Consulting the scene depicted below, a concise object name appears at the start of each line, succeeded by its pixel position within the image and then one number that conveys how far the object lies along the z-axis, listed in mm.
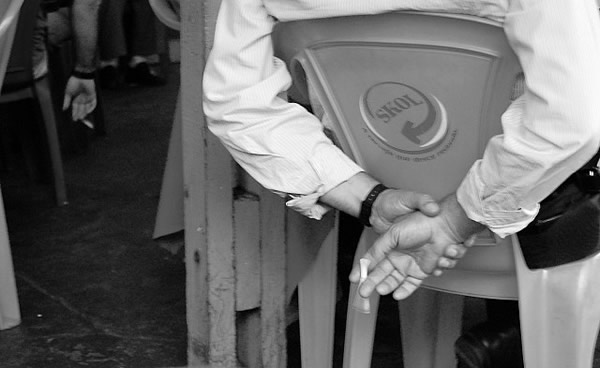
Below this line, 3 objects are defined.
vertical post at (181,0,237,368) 2043
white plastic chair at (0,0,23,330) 2721
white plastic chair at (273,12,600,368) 1478
